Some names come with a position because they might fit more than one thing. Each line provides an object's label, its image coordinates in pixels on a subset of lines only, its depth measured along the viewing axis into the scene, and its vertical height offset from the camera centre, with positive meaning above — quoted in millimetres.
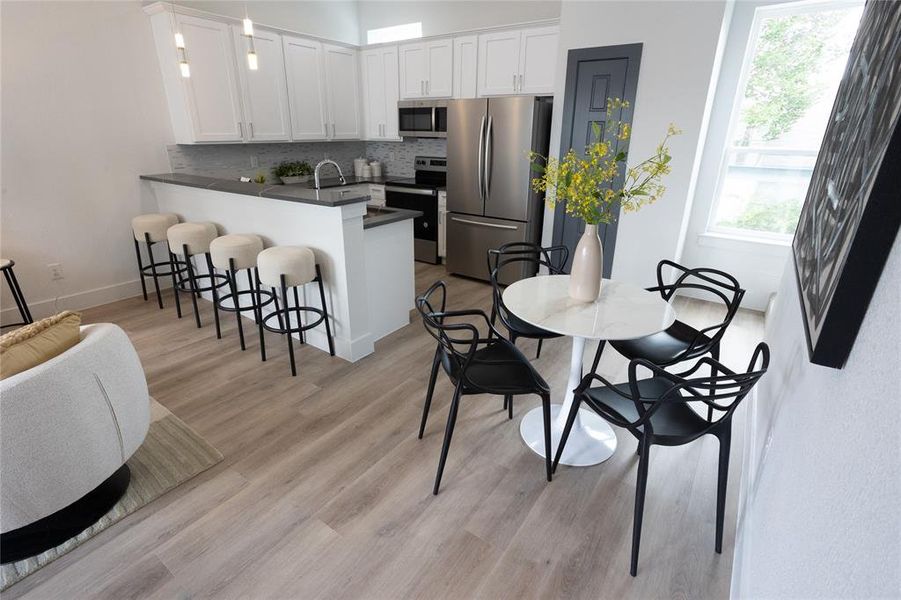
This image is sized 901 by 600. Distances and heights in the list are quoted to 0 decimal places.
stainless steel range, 5145 -626
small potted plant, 5230 -370
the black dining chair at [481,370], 1817 -963
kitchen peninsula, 2883 -662
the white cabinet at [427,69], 4793 +766
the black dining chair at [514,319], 2489 -984
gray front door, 3486 +428
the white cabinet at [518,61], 4168 +757
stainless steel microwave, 4918 +252
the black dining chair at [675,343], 2043 -967
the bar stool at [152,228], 3787 -747
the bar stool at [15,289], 3039 -1076
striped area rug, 1690 -1501
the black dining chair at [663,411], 1428 -989
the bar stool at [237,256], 3059 -785
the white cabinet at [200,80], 3855 +497
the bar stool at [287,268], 2805 -789
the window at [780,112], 3475 +280
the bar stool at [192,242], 3430 -777
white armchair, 1482 -1006
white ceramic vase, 2039 -552
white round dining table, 1871 -726
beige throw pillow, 1517 -710
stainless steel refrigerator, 4074 -307
